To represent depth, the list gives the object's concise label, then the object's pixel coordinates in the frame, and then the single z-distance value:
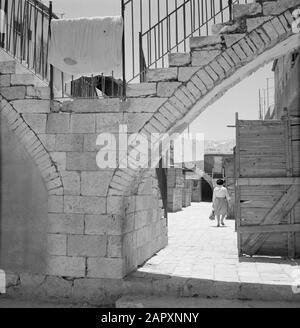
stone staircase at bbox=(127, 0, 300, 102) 4.62
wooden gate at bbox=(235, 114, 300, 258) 6.52
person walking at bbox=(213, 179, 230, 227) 11.29
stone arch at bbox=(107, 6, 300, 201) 4.64
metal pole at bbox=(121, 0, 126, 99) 5.11
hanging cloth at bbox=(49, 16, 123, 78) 5.15
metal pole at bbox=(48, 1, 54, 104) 5.29
